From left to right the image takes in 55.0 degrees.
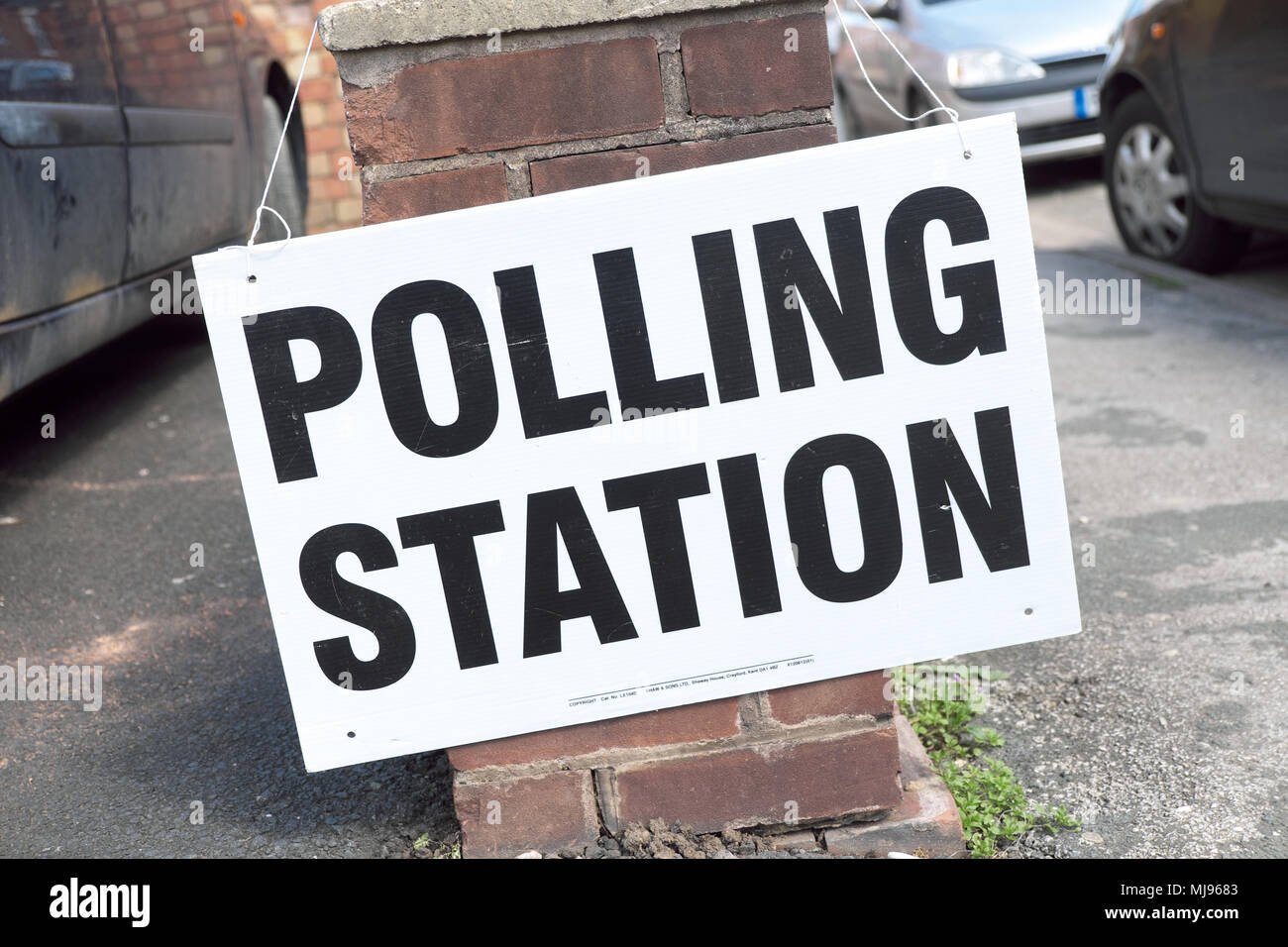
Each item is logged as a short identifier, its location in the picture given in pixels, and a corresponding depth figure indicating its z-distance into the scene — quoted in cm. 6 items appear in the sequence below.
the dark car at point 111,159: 294
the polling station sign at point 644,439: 166
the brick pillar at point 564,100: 159
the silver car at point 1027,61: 666
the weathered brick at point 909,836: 187
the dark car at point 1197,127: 430
